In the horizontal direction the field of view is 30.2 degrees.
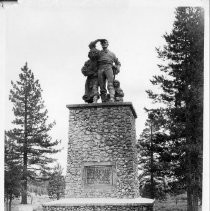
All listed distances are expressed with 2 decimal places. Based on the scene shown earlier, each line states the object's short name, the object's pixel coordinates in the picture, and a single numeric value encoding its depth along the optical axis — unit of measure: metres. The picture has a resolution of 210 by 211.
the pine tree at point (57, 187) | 28.34
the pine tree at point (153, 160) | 17.55
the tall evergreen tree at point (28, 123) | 20.53
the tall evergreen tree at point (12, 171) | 15.85
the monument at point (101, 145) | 11.81
